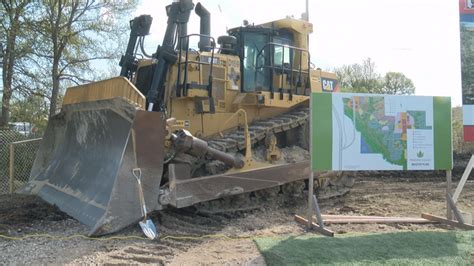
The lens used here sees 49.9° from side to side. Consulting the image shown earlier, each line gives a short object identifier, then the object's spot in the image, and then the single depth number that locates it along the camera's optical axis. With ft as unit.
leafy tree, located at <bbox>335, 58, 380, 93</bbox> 154.61
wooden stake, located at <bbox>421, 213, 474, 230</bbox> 24.17
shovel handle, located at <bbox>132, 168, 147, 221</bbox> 22.00
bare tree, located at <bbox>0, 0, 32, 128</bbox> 53.16
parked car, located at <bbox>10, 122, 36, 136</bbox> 49.89
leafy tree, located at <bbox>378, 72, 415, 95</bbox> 165.89
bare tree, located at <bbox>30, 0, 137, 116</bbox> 55.21
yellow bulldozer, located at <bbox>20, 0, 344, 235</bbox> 23.11
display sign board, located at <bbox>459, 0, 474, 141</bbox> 24.35
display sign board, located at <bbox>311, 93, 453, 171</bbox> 23.65
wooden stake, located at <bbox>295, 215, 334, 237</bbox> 22.20
